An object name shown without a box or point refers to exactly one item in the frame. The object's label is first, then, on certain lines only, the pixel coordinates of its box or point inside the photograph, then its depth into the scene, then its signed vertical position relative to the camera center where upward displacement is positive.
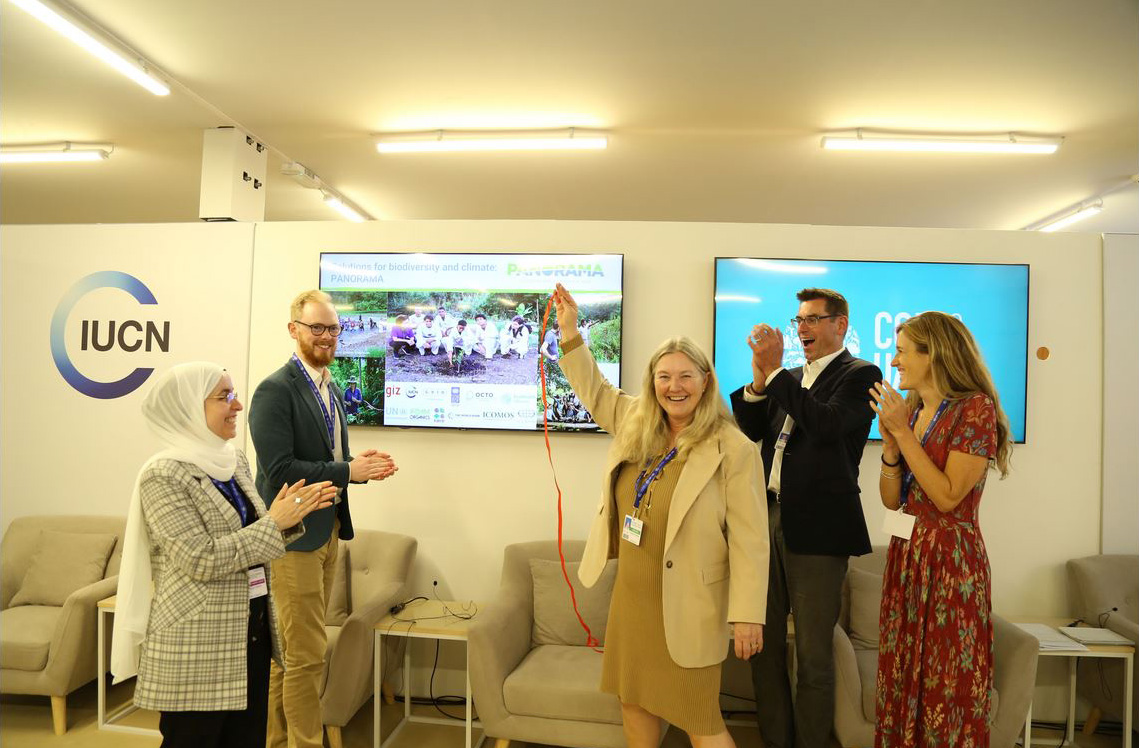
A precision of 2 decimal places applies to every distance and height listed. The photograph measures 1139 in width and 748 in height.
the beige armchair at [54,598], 3.46 -1.22
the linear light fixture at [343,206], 6.95 +1.94
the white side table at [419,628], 3.29 -1.17
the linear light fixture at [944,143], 5.04 +1.96
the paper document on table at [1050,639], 3.20 -1.08
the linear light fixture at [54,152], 5.80 +1.90
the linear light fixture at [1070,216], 6.75 +2.04
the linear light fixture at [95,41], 3.50 +1.84
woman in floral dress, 2.24 -0.48
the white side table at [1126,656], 3.16 -1.14
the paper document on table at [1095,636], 3.26 -1.07
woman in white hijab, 1.99 -0.58
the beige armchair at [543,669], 2.95 -1.25
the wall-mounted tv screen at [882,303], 3.79 +0.57
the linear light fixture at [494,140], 5.15 +1.90
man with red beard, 2.69 -0.37
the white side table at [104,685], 3.47 -1.55
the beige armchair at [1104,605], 3.44 -1.00
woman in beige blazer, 2.16 -0.49
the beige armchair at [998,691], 2.88 -1.20
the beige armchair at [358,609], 3.18 -1.12
